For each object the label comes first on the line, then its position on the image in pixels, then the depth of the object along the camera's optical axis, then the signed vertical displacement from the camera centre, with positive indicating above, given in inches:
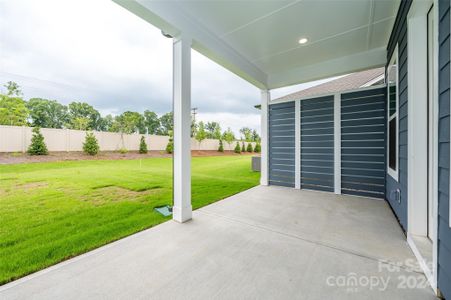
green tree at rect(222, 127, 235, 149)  668.7 +45.3
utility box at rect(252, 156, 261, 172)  271.7 -22.3
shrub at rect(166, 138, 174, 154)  378.6 +3.0
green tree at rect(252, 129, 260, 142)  836.6 +60.0
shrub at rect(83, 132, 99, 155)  238.4 +4.6
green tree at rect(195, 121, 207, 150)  546.8 +47.5
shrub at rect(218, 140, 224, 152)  645.9 +5.5
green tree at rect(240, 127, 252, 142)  811.1 +72.0
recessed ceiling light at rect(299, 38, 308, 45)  116.7 +72.1
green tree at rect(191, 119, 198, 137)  519.2 +60.3
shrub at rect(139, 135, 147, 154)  332.8 +4.4
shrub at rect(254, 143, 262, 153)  784.6 +2.5
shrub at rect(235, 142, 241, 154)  707.4 +2.1
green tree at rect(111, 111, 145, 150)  265.3 +39.8
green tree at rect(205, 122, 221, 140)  609.4 +65.8
